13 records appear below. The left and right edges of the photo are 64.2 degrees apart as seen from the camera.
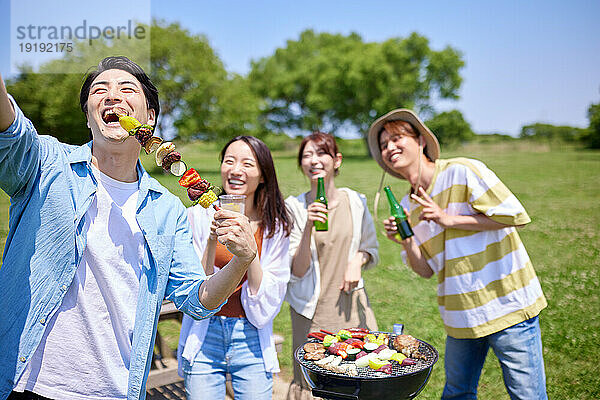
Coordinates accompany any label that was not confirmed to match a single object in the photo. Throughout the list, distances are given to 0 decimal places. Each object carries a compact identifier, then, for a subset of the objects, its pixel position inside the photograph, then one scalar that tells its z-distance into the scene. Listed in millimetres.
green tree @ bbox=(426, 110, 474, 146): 46469
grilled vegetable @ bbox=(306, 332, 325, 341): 3246
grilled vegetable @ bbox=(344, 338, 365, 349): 3014
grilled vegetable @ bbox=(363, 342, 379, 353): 2957
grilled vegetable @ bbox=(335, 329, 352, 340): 3143
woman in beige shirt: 3807
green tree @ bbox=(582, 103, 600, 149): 36344
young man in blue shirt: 1913
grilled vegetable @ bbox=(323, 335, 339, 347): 3033
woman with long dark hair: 2943
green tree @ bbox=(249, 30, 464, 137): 45184
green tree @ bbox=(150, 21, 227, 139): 26625
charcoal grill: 2527
